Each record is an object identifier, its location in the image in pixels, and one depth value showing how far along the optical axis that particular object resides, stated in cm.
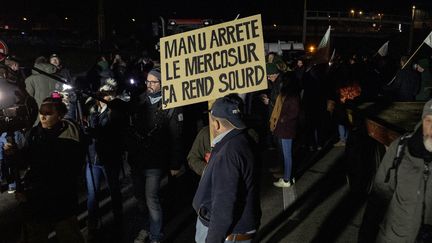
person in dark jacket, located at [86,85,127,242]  480
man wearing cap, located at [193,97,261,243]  275
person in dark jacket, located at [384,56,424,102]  950
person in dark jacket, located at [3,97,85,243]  381
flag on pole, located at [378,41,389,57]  1520
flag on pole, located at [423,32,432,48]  771
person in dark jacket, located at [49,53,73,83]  829
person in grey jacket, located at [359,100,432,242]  272
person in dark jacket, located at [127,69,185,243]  461
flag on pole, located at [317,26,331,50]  1013
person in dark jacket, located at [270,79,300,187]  654
